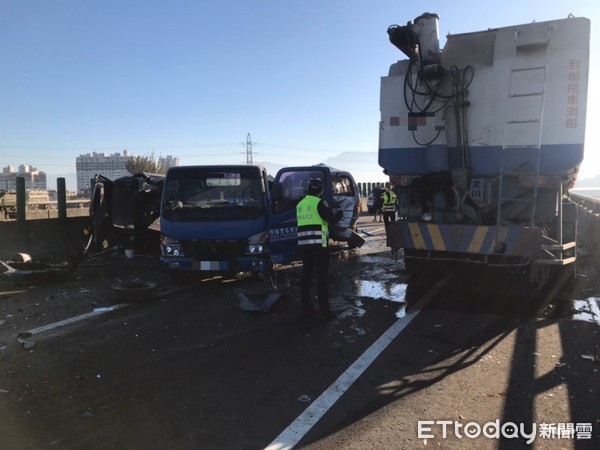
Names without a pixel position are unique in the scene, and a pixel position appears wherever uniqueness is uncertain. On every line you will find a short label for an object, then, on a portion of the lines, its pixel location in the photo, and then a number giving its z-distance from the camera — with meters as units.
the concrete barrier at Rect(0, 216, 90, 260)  9.69
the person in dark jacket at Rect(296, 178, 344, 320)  5.96
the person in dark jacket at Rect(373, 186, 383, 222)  20.81
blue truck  7.50
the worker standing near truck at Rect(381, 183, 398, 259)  13.74
